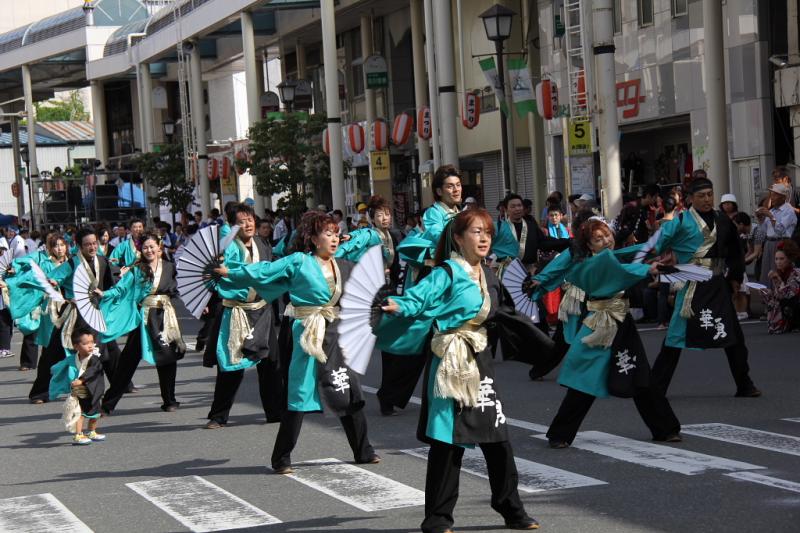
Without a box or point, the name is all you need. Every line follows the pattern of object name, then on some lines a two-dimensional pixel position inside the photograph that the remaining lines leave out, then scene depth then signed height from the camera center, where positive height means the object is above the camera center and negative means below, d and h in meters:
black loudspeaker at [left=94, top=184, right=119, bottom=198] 41.53 +1.06
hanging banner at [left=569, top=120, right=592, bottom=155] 19.36 +0.88
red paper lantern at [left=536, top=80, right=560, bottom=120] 25.22 +1.92
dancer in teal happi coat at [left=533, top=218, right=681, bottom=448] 8.66 -1.05
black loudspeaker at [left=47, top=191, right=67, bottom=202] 44.34 +1.05
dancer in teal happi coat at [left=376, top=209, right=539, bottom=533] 6.41 -0.81
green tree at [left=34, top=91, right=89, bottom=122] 105.69 +9.37
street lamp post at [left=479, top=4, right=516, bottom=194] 20.56 +2.76
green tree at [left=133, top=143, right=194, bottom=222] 43.03 +1.53
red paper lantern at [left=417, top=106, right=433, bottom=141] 30.30 +1.87
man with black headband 10.34 -0.89
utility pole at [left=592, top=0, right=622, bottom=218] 18.42 +1.31
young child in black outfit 10.45 -1.30
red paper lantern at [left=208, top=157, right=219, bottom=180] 41.31 +1.54
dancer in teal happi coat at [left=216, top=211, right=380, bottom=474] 8.45 -0.79
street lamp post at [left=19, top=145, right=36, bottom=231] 54.88 +3.04
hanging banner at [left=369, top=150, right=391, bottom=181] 30.94 +0.99
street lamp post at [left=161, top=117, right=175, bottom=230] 46.38 +3.29
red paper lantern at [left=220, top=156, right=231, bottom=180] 40.41 +1.50
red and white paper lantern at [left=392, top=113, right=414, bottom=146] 32.03 +1.91
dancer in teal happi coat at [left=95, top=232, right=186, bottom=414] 12.25 -0.92
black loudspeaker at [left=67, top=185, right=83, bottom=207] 43.71 +0.93
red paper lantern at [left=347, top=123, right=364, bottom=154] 35.06 +1.90
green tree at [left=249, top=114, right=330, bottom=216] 31.80 +1.46
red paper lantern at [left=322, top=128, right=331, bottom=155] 33.09 +1.72
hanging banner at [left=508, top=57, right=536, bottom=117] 26.27 +2.33
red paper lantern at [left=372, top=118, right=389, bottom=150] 33.30 +1.85
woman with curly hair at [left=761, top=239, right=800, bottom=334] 14.87 -1.24
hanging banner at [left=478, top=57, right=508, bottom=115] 23.77 +2.46
